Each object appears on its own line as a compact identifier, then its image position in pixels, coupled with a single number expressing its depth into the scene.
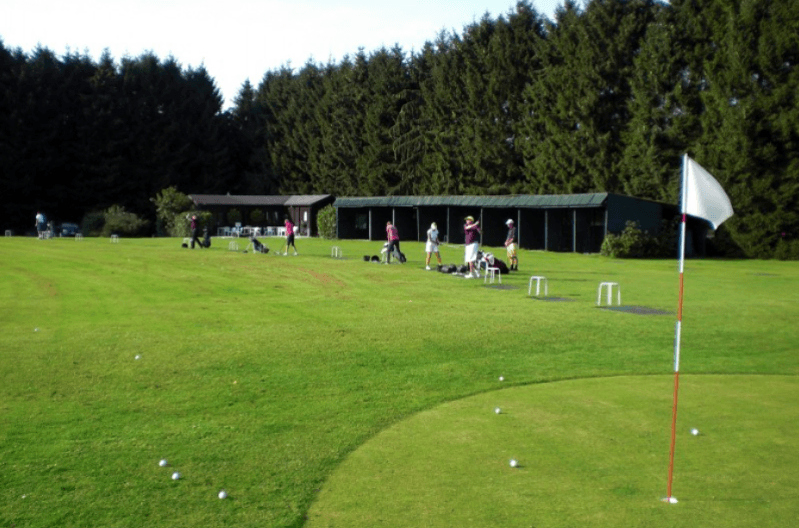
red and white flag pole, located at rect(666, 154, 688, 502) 6.55
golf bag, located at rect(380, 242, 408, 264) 35.09
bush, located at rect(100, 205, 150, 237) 65.62
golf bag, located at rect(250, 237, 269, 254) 41.90
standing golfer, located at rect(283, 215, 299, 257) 39.94
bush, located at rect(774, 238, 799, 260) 45.16
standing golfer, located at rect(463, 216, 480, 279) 27.61
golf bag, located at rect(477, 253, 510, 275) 28.03
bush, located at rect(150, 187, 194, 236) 67.50
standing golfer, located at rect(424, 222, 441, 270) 31.17
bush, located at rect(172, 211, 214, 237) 63.56
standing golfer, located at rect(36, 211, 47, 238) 53.34
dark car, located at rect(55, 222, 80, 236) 64.14
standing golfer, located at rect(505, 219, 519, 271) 31.42
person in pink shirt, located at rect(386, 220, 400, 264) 33.91
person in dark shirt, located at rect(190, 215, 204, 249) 45.38
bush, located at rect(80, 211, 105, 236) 66.81
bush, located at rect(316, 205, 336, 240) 65.75
